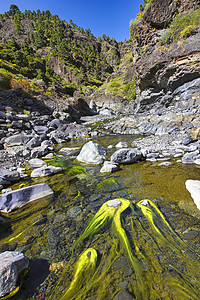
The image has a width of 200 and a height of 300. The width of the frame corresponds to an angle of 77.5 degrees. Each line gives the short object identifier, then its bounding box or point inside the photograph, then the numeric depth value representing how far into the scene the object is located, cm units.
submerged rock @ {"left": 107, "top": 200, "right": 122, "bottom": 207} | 289
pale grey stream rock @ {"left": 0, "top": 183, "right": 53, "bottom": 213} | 298
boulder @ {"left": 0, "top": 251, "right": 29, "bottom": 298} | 131
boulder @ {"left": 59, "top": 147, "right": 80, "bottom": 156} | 805
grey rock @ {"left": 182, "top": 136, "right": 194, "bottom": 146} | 606
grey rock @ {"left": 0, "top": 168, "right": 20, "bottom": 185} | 430
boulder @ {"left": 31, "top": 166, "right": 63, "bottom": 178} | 500
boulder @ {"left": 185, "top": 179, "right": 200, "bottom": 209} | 268
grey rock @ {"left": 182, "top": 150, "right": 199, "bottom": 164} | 465
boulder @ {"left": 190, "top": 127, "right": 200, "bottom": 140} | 602
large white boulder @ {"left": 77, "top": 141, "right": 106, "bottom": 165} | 584
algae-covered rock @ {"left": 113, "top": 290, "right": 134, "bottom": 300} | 131
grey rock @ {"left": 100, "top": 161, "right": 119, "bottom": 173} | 476
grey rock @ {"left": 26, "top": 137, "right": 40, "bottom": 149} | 957
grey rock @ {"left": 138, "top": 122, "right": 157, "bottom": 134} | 1049
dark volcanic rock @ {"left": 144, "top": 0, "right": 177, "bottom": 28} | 1516
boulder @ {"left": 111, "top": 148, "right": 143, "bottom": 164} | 521
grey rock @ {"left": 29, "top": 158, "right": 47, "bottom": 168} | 629
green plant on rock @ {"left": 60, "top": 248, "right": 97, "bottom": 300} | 142
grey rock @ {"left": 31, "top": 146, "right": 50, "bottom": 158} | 806
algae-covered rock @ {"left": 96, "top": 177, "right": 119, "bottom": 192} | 369
